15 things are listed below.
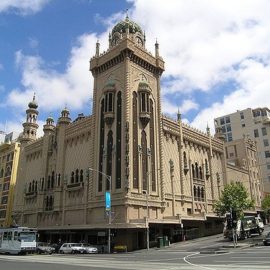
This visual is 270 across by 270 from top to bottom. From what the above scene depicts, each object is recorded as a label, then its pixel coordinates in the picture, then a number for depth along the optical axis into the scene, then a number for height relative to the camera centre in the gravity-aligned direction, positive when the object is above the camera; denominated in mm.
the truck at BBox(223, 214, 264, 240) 47344 +1713
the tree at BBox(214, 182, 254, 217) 45312 +5090
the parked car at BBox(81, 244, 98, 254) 44353 -858
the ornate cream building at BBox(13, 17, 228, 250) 50906 +12407
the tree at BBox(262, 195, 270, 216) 69062 +6872
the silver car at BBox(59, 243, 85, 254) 43688 -719
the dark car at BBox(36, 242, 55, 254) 44625 -819
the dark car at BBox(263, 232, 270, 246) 35572 -85
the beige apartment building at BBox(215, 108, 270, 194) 101250 +33605
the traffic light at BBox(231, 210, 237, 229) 38919 +2413
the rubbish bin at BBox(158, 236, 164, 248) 47762 -100
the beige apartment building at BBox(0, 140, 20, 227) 82250 +15791
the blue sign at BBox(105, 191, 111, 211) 44812 +4789
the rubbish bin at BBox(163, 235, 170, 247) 48616 -41
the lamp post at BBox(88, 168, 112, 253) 44312 +4051
